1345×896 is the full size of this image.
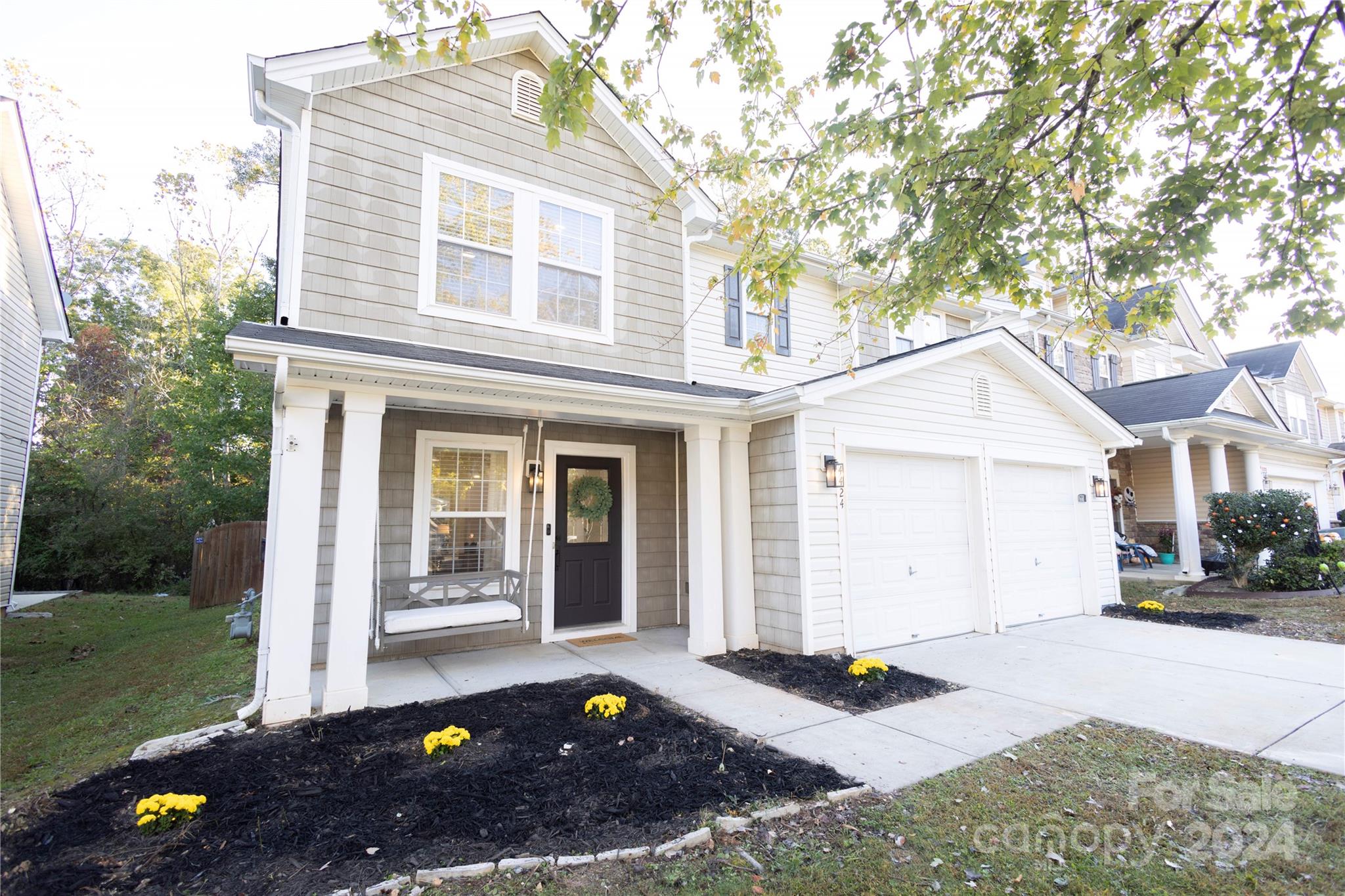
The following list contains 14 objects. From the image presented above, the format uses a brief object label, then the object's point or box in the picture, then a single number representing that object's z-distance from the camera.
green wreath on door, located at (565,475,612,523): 7.34
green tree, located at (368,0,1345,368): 3.27
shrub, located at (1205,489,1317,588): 9.34
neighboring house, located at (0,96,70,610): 9.24
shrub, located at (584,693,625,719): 4.54
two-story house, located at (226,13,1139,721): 4.90
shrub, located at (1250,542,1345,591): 9.35
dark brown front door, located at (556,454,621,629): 7.36
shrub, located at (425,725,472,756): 3.89
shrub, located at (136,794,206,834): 2.95
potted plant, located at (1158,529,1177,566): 14.31
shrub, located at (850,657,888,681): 5.42
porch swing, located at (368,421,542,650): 5.50
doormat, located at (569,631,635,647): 7.02
